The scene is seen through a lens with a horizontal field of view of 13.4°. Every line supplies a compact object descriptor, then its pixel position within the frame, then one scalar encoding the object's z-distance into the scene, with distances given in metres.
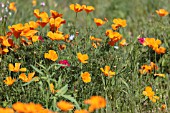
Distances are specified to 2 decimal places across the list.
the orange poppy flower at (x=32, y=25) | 5.39
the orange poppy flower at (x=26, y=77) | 4.89
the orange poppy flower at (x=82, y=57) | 4.99
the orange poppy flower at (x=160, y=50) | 6.08
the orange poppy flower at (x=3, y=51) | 5.33
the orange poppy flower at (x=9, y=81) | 4.81
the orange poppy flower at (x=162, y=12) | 6.40
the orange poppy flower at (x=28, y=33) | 5.17
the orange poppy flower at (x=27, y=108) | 3.64
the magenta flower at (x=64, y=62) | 5.05
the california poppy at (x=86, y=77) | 4.97
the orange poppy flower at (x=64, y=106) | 3.73
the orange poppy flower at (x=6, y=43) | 5.29
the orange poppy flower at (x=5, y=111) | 3.65
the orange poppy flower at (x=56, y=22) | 5.41
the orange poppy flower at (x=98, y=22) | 5.63
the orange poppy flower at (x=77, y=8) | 5.58
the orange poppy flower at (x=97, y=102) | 3.79
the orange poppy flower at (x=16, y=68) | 4.96
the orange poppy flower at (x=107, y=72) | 5.07
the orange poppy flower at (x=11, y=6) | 7.48
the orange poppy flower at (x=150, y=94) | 5.16
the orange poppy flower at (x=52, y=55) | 5.03
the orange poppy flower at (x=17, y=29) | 5.12
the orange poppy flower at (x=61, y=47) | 5.59
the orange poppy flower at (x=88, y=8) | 5.62
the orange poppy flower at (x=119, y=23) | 5.65
